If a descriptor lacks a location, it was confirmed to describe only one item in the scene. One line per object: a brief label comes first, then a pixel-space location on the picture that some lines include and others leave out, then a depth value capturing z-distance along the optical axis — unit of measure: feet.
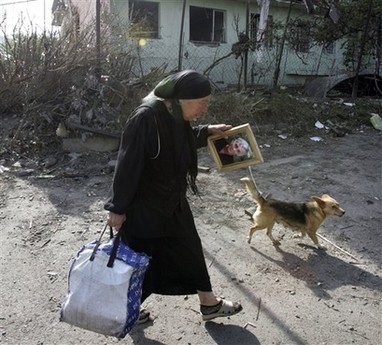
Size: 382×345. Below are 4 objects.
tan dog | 12.71
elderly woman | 7.57
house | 33.32
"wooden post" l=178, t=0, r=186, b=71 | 27.16
